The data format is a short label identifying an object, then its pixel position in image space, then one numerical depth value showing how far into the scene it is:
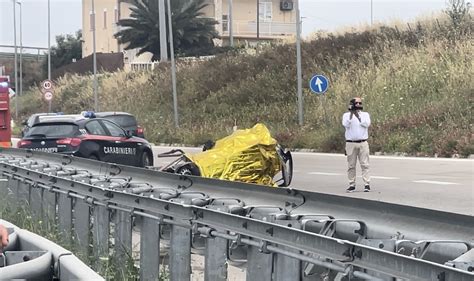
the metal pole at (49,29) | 61.16
